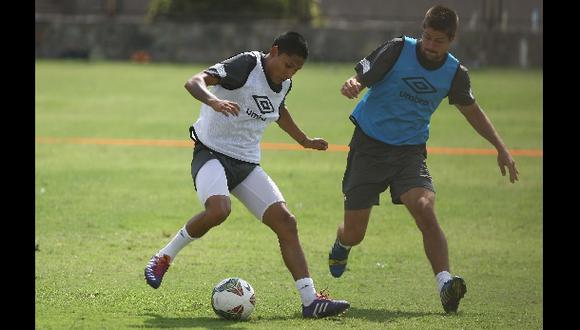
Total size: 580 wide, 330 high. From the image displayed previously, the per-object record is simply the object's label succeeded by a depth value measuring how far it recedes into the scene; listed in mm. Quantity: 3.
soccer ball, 17062
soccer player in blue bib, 18469
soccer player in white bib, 17531
